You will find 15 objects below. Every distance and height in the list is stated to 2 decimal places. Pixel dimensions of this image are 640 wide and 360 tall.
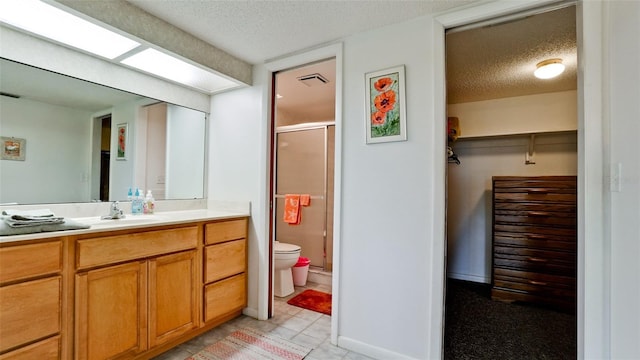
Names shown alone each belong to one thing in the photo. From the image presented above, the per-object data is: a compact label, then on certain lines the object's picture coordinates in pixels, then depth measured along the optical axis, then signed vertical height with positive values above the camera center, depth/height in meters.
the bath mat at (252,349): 1.77 -1.10
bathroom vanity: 1.22 -0.58
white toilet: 2.75 -0.84
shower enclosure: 3.36 +0.00
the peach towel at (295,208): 3.22 -0.29
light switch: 1.22 +0.04
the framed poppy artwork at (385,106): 1.75 +0.49
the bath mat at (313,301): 2.54 -1.13
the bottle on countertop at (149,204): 2.13 -0.18
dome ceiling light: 2.26 +0.95
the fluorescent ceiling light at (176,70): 1.89 +0.82
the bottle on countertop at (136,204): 2.08 -0.18
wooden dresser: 2.57 -0.51
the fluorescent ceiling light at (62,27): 1.37 +0.82
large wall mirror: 1.61 +0.26
